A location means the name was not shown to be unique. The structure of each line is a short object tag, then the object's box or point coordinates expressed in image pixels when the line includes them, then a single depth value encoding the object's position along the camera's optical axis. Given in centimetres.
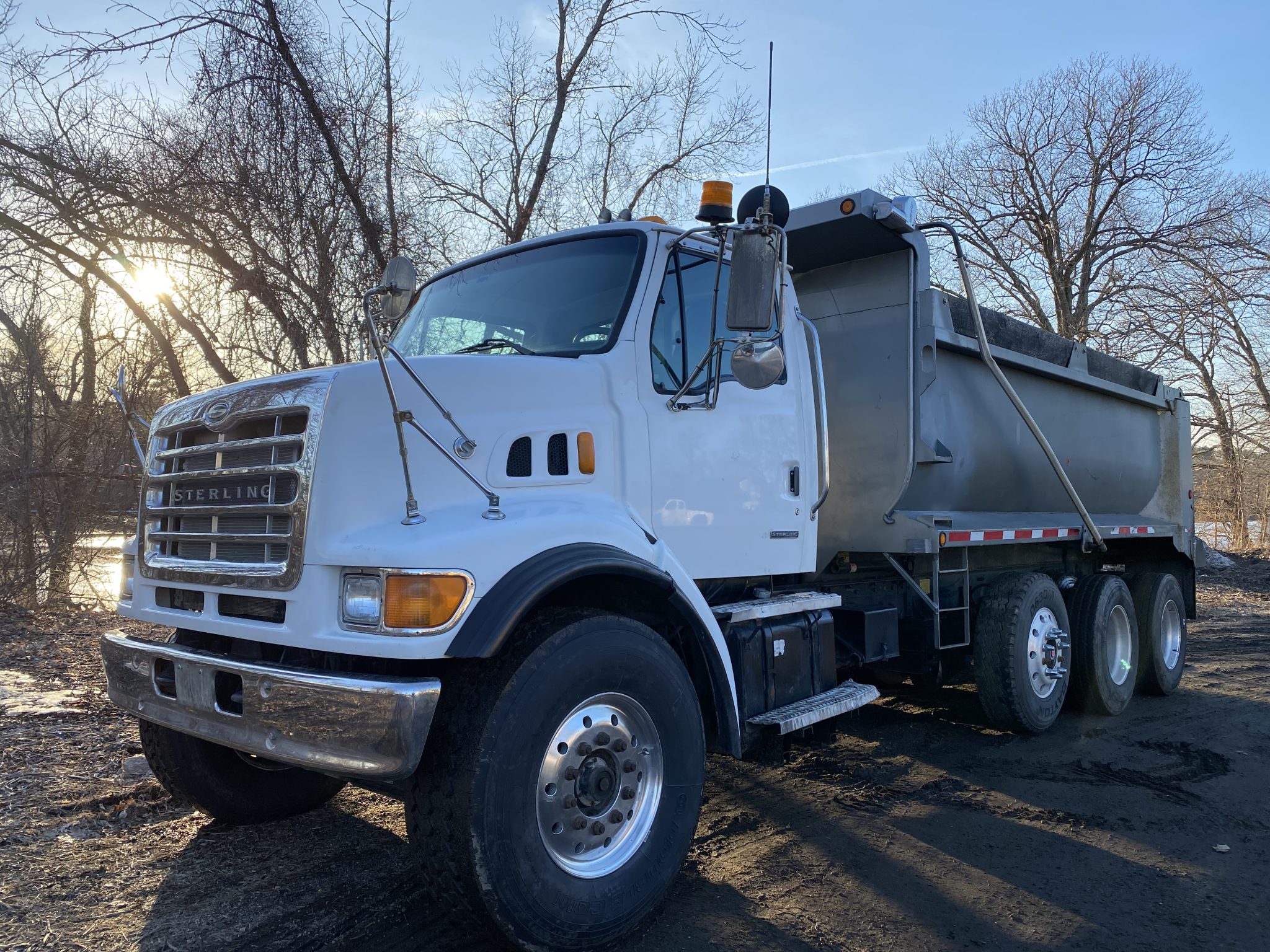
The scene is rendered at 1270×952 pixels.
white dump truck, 288
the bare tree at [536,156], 1134
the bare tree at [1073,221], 2344
